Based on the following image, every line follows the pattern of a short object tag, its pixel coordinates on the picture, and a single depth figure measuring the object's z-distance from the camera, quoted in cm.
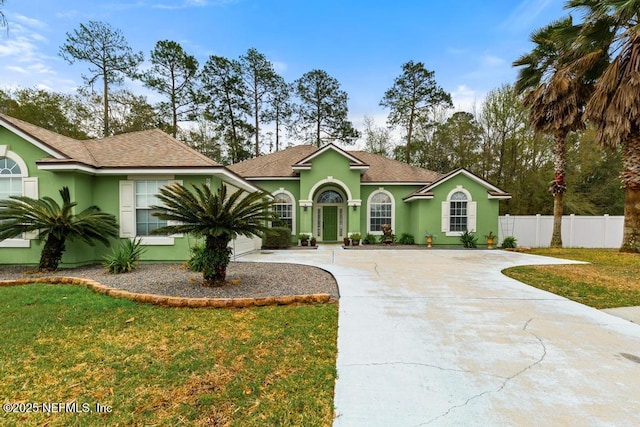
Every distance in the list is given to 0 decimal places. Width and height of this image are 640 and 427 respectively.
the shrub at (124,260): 796
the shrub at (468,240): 1522
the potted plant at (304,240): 1619
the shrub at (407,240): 1691
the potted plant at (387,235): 1684
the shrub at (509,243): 1537
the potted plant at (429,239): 1543
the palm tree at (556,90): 1320
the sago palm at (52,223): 785
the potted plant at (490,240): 1537
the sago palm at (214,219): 614
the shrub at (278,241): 1492
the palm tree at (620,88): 1079
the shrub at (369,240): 1705
